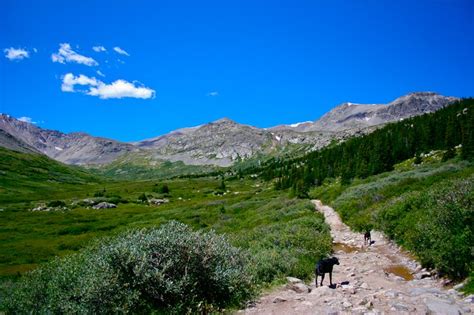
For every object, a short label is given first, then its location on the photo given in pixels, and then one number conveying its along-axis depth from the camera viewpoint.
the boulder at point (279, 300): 11.96
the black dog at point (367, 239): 22.66
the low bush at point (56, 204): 105.96
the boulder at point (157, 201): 113.98
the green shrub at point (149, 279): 9.98
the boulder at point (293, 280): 14.06
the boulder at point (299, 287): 13.25
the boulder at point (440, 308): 9.65
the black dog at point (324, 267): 13.57
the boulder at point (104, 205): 102.94
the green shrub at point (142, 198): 119.18
